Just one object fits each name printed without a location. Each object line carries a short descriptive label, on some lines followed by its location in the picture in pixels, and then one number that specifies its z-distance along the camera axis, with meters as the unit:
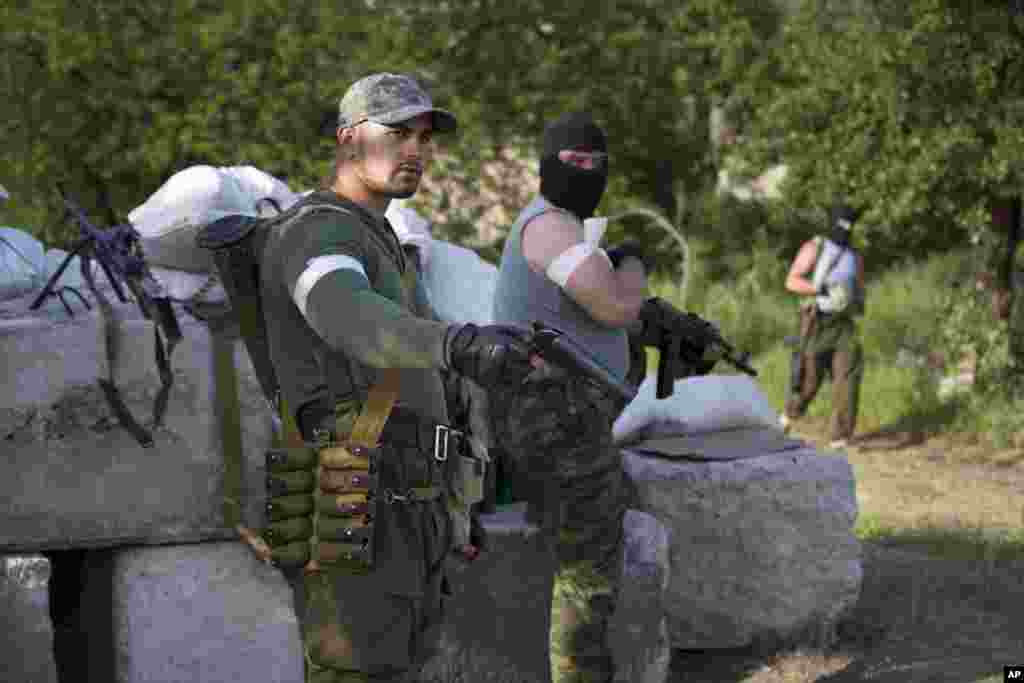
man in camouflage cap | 3.04
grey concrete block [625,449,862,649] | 5.56
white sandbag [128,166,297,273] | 4.78
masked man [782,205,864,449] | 10.66
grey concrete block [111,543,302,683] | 4.39
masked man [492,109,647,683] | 4.50
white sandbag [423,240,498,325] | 5.30
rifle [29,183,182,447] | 4.37
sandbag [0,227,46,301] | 4.66
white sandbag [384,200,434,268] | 5.30
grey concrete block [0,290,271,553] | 4.38
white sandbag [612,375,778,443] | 5.82
